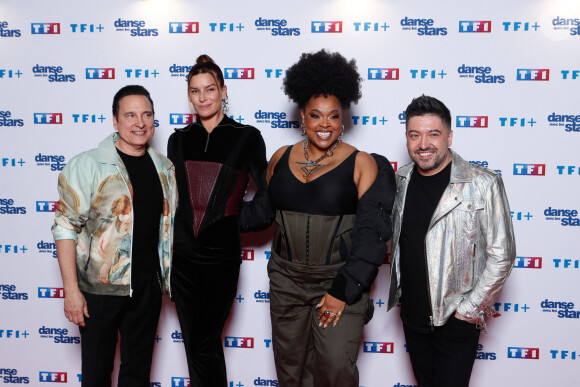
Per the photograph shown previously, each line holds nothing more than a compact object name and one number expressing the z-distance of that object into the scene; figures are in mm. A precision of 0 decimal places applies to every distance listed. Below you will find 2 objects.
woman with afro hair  1831
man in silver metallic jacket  1757
